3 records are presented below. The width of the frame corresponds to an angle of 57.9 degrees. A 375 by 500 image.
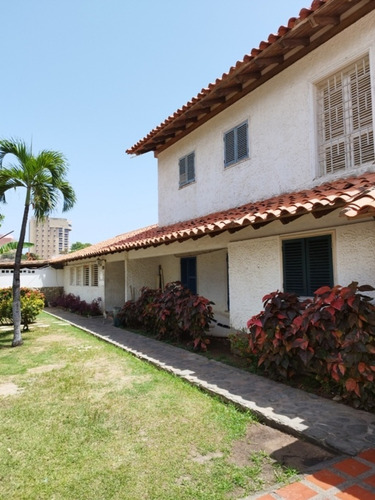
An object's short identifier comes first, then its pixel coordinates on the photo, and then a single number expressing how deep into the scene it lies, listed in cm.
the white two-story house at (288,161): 554
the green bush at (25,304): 1205
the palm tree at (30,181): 958
